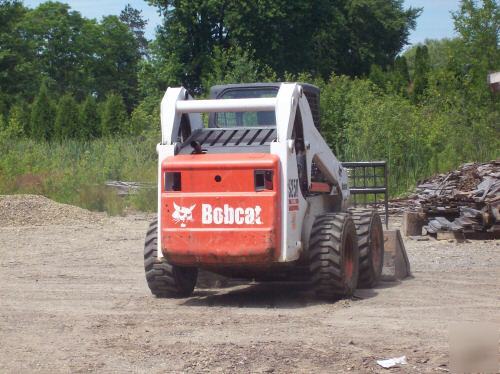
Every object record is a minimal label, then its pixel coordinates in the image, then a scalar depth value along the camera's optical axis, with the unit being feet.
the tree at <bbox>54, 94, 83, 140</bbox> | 147.43
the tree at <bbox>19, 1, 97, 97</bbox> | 247.09
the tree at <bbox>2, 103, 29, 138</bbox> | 129.23
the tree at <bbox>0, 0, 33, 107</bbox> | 196.54
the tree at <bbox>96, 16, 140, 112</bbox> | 258.37
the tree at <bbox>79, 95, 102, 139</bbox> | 148.15
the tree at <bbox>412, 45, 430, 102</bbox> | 133.69
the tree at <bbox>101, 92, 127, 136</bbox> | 144.15
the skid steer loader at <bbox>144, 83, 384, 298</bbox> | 32.81
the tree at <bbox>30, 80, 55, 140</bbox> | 150.20
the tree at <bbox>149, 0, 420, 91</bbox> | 151.23
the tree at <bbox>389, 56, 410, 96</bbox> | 136.96
